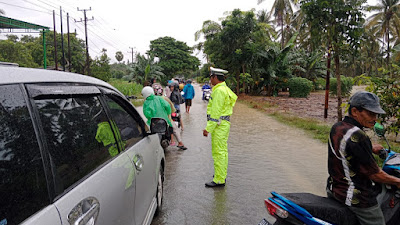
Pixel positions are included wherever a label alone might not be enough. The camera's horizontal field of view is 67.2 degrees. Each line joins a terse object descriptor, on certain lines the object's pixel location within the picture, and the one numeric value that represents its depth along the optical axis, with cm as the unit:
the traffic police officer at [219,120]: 443
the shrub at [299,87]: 2539
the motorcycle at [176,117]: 779
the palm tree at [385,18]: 3301
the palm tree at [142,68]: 2983
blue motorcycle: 215
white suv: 121
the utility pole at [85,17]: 3379
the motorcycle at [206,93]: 2058
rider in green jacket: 595
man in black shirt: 216
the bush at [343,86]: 2858
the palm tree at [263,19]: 2399
